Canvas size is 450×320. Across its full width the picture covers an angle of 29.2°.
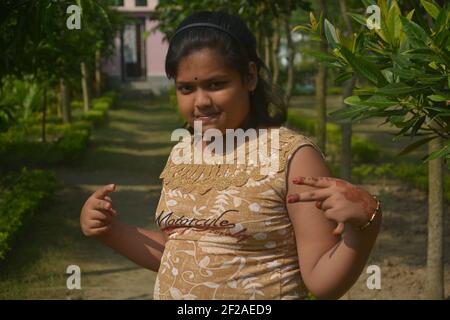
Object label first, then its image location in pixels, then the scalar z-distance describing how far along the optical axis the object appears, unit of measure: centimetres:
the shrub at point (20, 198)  805
